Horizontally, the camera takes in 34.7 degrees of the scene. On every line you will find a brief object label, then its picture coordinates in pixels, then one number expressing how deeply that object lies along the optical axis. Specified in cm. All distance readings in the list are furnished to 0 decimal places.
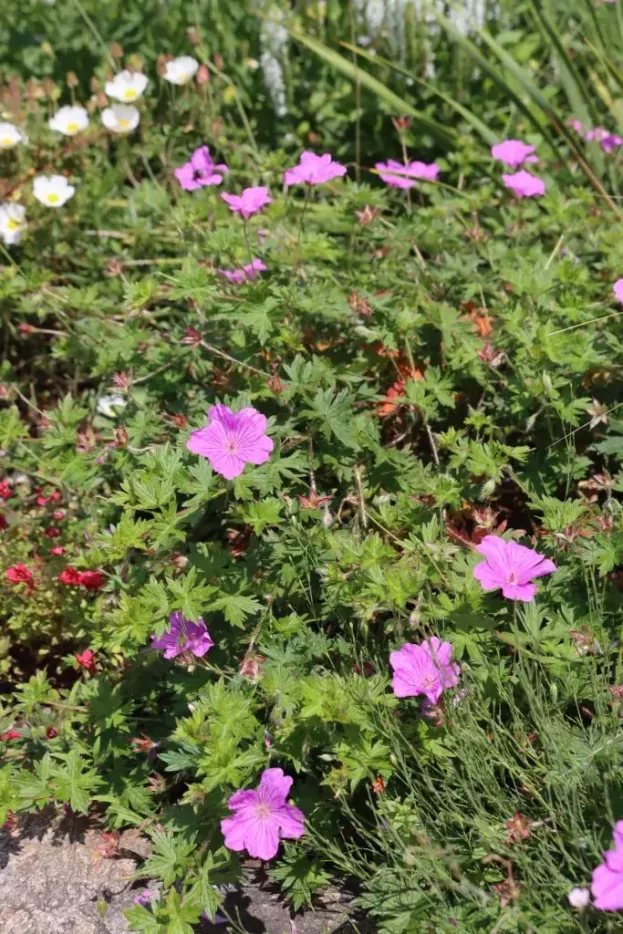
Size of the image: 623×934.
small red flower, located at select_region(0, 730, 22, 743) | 231
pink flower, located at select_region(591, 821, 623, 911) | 145
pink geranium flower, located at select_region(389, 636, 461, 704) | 187
